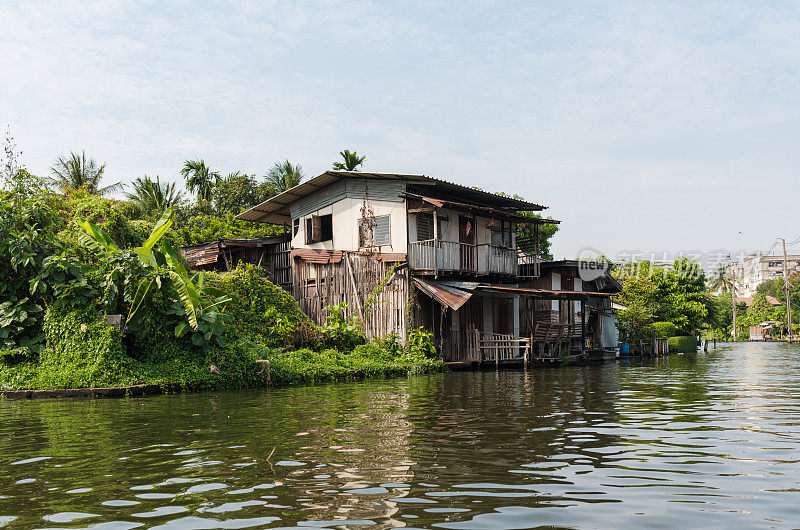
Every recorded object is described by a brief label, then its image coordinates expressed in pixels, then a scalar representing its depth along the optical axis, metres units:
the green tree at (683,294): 44.59
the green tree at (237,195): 43.56
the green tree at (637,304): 39.44
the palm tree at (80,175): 39.09
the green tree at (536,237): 34.31
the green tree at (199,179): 45.15
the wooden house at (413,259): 22.98
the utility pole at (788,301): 64.54
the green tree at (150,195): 41.97
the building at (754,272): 129.12
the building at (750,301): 87.06
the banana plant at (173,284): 15.49
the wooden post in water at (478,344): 24.33
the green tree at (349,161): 40.90
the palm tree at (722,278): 80.62
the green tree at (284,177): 45.88
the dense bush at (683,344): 42.78
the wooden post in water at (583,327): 28.35
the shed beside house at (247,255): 28.17
